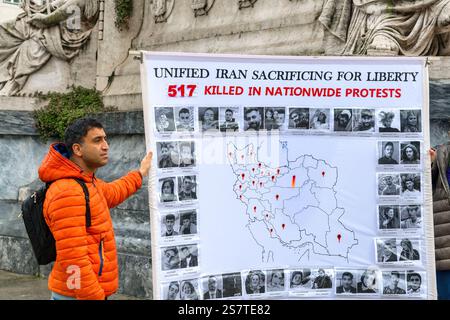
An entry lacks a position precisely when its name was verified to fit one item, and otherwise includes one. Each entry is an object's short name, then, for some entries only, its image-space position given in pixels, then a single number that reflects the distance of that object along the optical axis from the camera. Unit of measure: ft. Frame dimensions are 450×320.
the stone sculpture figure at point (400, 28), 21.74
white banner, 14.62
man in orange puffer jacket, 12.83
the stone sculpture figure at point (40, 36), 33.65
